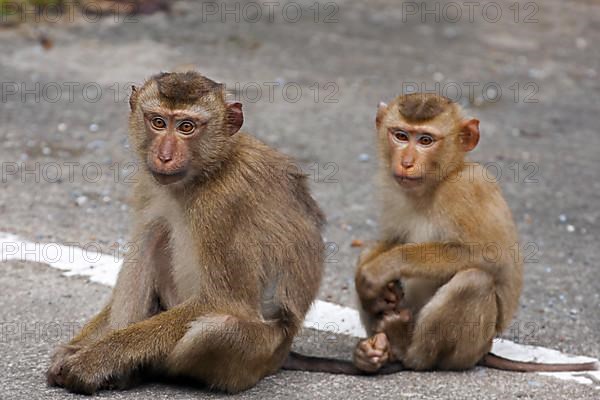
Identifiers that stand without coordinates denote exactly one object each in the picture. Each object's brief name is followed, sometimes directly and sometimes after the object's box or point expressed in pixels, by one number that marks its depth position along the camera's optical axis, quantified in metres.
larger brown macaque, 10.14
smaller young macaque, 11.55
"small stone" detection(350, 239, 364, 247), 15.95
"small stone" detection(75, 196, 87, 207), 16.59
